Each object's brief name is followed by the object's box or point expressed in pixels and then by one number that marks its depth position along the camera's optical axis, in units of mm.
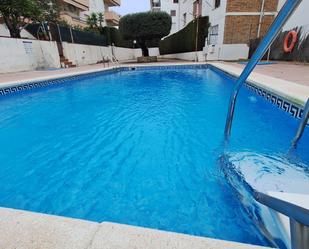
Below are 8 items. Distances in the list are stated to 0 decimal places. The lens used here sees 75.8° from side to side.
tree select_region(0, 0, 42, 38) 9927
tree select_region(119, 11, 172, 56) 14969
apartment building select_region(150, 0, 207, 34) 19062
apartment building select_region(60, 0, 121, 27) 20489
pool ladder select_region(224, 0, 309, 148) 969
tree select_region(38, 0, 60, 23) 14711
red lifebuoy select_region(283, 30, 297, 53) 9641
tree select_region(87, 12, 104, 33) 20828
